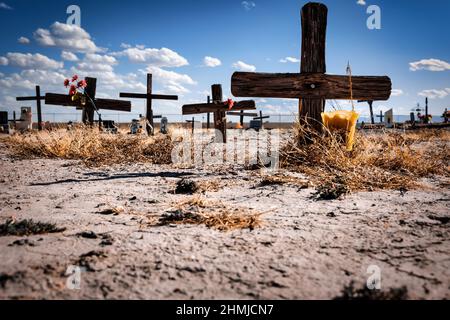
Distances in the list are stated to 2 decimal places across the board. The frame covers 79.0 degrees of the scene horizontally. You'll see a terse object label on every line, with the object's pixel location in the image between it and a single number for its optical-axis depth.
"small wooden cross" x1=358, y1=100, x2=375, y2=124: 25.62
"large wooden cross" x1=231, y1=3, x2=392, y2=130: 4.47
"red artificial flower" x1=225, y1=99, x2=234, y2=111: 9.21
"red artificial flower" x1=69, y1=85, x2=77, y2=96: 7.44
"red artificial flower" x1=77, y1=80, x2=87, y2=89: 7.49
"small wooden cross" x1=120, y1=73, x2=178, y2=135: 10.91
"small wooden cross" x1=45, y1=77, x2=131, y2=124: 8.77
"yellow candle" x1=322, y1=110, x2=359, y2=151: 4.50
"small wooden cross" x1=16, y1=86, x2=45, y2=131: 13.47
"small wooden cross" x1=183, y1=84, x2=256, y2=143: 9.42
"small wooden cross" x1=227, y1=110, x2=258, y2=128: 17.77
